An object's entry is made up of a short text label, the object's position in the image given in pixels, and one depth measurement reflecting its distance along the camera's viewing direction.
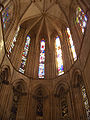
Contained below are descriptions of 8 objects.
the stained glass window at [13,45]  11.87
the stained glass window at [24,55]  12.42
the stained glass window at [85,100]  7.98
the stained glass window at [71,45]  11.79
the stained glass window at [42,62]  12.82
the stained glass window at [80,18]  10.61
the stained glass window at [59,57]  12.25
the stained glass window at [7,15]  10.76
